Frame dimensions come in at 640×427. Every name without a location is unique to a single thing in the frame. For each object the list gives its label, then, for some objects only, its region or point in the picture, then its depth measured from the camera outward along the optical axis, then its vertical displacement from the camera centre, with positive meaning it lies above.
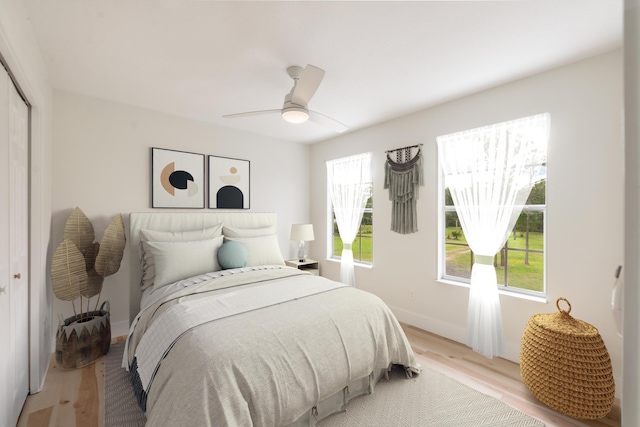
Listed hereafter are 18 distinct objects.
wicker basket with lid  1.80 -1.03
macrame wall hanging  3.23 +0.35
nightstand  4.03 -0.74
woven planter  2.32 -1.09
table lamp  4.02 -0.28
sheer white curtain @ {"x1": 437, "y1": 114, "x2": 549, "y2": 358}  2.47 +0.19
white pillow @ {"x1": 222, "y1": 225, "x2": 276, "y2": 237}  3.15 -0.21
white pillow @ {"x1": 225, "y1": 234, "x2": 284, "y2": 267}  3.03 -0.41
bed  1.38 -0.75
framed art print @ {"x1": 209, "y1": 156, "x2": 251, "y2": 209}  3.61 +0.41
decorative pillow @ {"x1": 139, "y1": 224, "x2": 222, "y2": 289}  2.57 -0.25
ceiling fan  1.90 +0.90
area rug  1.79 -1.32
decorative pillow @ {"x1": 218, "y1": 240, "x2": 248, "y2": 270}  2.78 -0.42
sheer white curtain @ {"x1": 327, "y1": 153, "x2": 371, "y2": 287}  3.93 +0.22
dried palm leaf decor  2.33 -0.58
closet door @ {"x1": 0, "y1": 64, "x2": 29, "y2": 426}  1.54 -0.23
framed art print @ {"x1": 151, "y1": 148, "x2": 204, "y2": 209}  3.20 +0.41
